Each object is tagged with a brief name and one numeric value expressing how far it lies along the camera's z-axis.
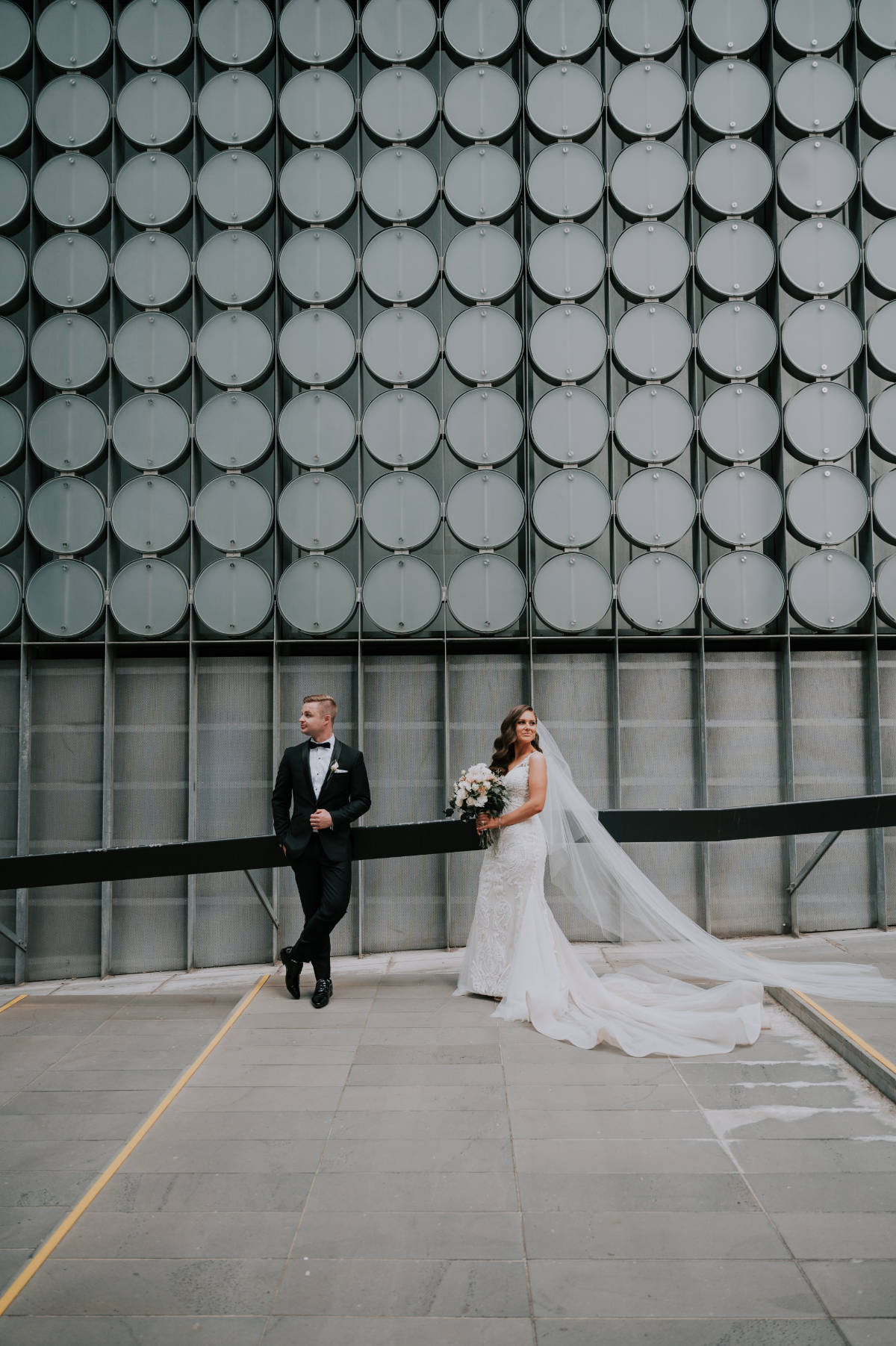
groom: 6.23
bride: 5.69
